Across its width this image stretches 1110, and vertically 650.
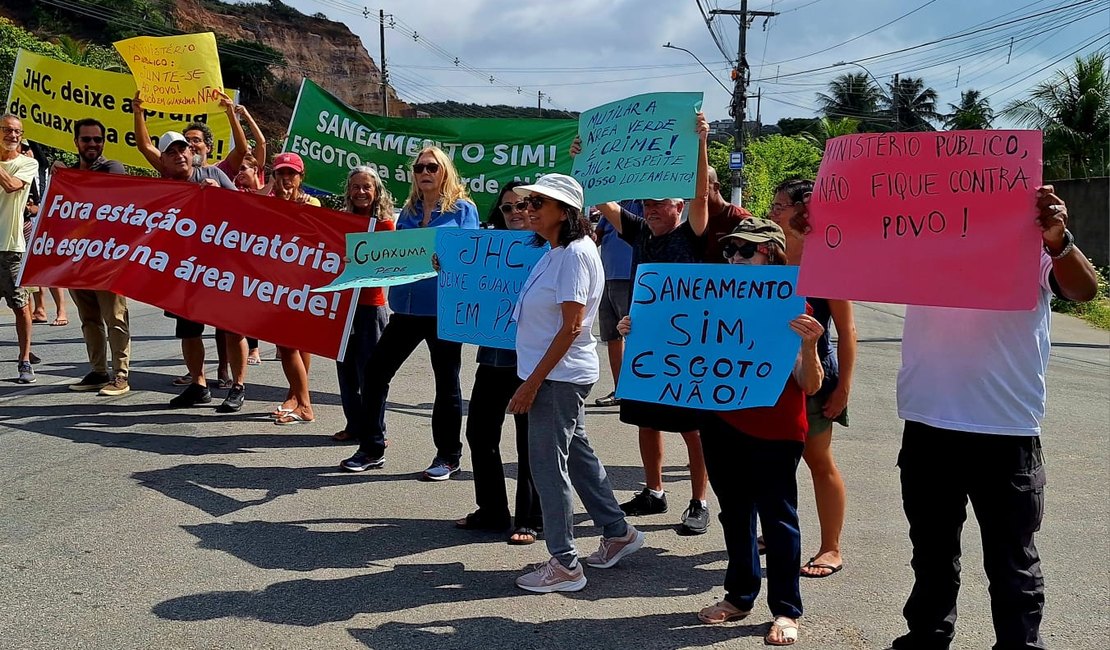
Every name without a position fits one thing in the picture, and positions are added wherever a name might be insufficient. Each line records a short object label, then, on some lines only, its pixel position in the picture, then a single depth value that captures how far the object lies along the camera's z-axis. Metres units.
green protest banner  9.22
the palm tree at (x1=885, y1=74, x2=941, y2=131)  67.12
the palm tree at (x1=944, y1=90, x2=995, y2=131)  39.91
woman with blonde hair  5.74
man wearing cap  7.34
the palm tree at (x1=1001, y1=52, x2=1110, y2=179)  32.69
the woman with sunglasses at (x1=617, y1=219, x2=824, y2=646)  3.67
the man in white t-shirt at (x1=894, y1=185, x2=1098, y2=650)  3.07
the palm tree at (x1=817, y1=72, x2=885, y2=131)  61.91
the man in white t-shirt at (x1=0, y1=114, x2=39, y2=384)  8.37
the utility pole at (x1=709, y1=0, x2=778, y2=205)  31.45
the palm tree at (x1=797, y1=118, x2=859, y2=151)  41.25
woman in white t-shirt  4.11
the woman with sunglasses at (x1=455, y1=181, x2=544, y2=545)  4.91
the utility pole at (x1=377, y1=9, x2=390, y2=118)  53.31
